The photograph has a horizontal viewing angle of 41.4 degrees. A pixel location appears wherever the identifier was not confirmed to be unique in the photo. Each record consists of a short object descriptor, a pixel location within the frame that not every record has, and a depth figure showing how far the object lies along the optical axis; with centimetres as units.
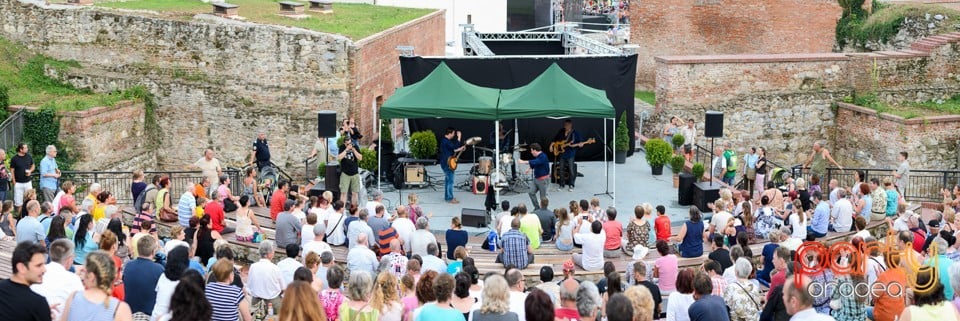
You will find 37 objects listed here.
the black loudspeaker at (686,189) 2198
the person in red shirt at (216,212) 1839
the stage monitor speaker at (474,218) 2000
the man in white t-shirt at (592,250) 1667
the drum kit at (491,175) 2175
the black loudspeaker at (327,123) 2298
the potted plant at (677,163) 2339
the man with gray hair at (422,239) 1636
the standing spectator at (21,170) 2144
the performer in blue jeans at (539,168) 2073
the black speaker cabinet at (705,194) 2144
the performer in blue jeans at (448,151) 2191
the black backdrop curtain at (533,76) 2516
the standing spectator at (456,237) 1653
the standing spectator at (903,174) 2366
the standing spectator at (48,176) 2181
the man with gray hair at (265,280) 1386
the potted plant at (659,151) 2427
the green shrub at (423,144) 2370
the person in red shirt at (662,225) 1733
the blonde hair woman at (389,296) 1132
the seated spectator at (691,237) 1744
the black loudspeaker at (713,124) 2334
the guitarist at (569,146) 2261
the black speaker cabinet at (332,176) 2189
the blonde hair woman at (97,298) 1001
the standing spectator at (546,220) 1844
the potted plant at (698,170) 2208
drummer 2341
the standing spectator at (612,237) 1766
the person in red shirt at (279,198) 1981
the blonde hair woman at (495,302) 1049
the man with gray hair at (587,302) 1062
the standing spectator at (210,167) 2162
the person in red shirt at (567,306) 1090
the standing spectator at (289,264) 1410
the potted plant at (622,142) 2544
